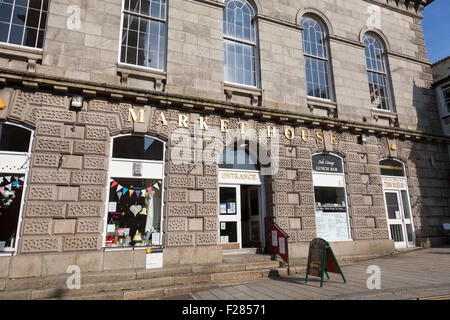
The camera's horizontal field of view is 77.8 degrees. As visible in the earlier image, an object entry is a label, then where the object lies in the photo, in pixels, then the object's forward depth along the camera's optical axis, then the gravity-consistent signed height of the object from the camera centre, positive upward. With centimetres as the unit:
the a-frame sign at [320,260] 702 -102
